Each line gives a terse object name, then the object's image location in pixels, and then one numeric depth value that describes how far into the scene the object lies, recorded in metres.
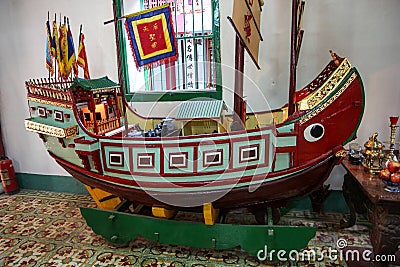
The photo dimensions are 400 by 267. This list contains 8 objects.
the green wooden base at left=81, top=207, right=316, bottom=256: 2.18
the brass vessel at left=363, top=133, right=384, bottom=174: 2.23
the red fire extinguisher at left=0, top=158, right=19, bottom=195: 3.81
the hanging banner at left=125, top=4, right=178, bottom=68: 2.39
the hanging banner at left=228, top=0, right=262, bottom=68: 1.98
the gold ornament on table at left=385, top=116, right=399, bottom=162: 2.24
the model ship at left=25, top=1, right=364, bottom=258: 2.06
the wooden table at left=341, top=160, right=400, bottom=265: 1.82
